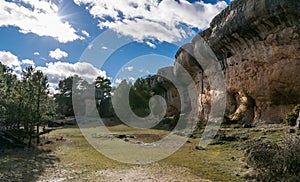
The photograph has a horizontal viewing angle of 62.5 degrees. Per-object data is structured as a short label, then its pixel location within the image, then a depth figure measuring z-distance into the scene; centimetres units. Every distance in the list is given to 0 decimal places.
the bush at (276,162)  852
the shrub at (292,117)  1995
